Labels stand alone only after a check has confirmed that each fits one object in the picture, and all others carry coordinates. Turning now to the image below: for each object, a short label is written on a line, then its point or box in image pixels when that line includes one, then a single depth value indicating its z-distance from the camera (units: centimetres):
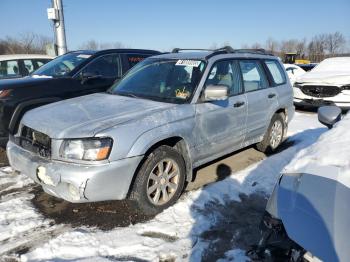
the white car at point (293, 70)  1347
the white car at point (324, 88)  925
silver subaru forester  326
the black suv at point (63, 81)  525
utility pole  1187
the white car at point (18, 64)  856
